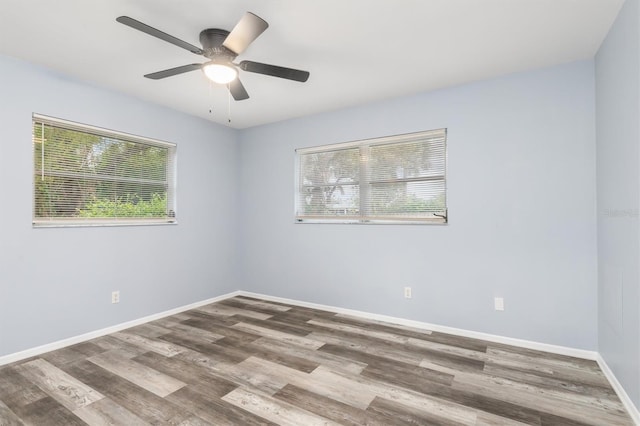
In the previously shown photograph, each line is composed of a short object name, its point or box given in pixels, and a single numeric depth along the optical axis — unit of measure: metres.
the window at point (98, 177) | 2.88
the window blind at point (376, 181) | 3.40
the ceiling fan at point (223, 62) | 2.00
